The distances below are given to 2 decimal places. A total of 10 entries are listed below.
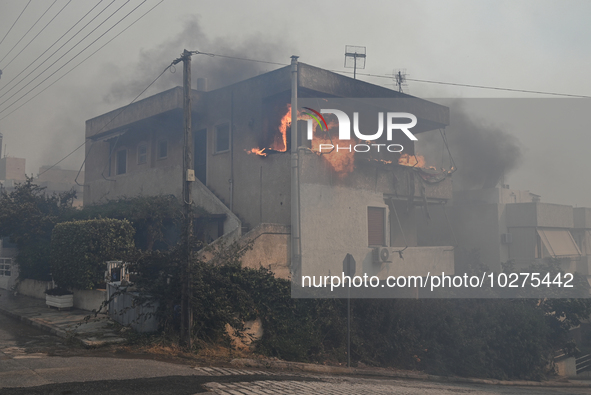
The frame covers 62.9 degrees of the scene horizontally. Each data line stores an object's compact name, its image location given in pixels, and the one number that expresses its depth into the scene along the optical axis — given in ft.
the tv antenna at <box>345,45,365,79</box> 88.89
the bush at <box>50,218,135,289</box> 46.88
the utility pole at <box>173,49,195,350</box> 35.83
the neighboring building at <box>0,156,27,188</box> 251.39
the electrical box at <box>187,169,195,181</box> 35.96
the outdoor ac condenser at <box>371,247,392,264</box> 58.13
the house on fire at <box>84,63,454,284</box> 53.06
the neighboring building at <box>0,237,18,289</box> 63.46
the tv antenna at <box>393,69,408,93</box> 113.80
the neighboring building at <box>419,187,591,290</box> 85.10
